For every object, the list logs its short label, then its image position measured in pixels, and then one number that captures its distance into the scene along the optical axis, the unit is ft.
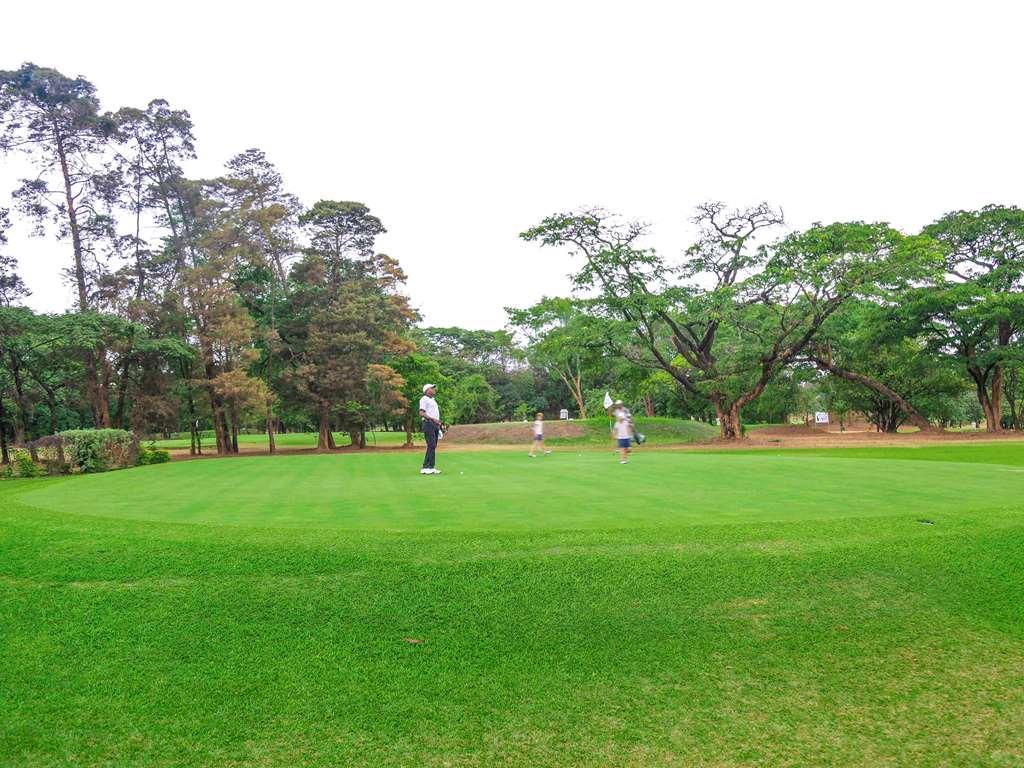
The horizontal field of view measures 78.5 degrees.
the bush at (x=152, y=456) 85.97
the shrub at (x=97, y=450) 70.23
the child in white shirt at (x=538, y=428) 69.97
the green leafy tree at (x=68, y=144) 108.99
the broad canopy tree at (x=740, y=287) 97.35
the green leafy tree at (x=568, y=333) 113.80
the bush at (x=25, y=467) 69.00
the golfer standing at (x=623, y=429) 53.26
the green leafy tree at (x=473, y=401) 201.57
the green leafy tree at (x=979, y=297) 113.50
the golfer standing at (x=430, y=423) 44.37
